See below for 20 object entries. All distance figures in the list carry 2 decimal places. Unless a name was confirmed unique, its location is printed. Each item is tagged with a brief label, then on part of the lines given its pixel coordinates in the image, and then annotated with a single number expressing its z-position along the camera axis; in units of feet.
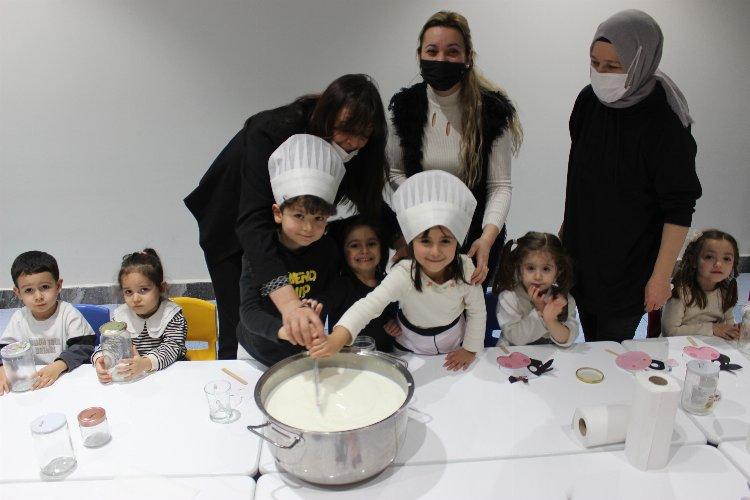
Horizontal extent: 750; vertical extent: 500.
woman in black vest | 5.79
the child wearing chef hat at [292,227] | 4.71
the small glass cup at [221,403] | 4.41
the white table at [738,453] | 3.84
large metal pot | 3.33
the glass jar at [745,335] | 5.45
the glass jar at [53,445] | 3.79
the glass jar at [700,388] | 4.36
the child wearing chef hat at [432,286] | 4.83
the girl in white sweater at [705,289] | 6.55
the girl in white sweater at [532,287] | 6.02
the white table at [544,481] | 3.64
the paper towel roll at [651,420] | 3.70
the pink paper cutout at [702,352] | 5.30
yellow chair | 6.83
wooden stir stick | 4.98
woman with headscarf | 5.44
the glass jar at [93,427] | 4.10
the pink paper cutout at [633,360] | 5.15
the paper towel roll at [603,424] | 3.99
